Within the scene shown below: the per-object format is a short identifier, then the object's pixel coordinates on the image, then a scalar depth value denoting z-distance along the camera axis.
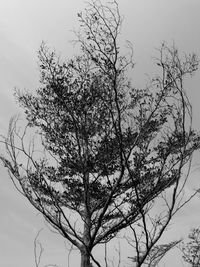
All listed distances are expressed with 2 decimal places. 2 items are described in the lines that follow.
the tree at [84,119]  3.72
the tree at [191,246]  17.47
